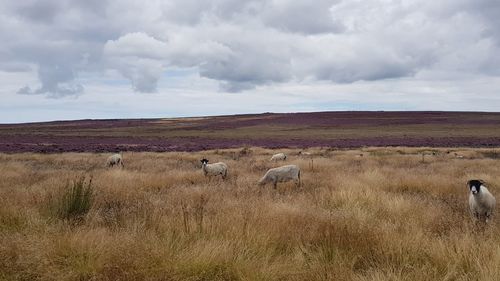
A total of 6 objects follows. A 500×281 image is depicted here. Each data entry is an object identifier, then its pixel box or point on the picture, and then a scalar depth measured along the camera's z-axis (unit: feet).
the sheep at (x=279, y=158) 85.05
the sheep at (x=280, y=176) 48.88
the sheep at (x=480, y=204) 29.43
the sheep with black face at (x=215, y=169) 58.13
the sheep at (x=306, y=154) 102.19
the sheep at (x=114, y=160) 78.81
